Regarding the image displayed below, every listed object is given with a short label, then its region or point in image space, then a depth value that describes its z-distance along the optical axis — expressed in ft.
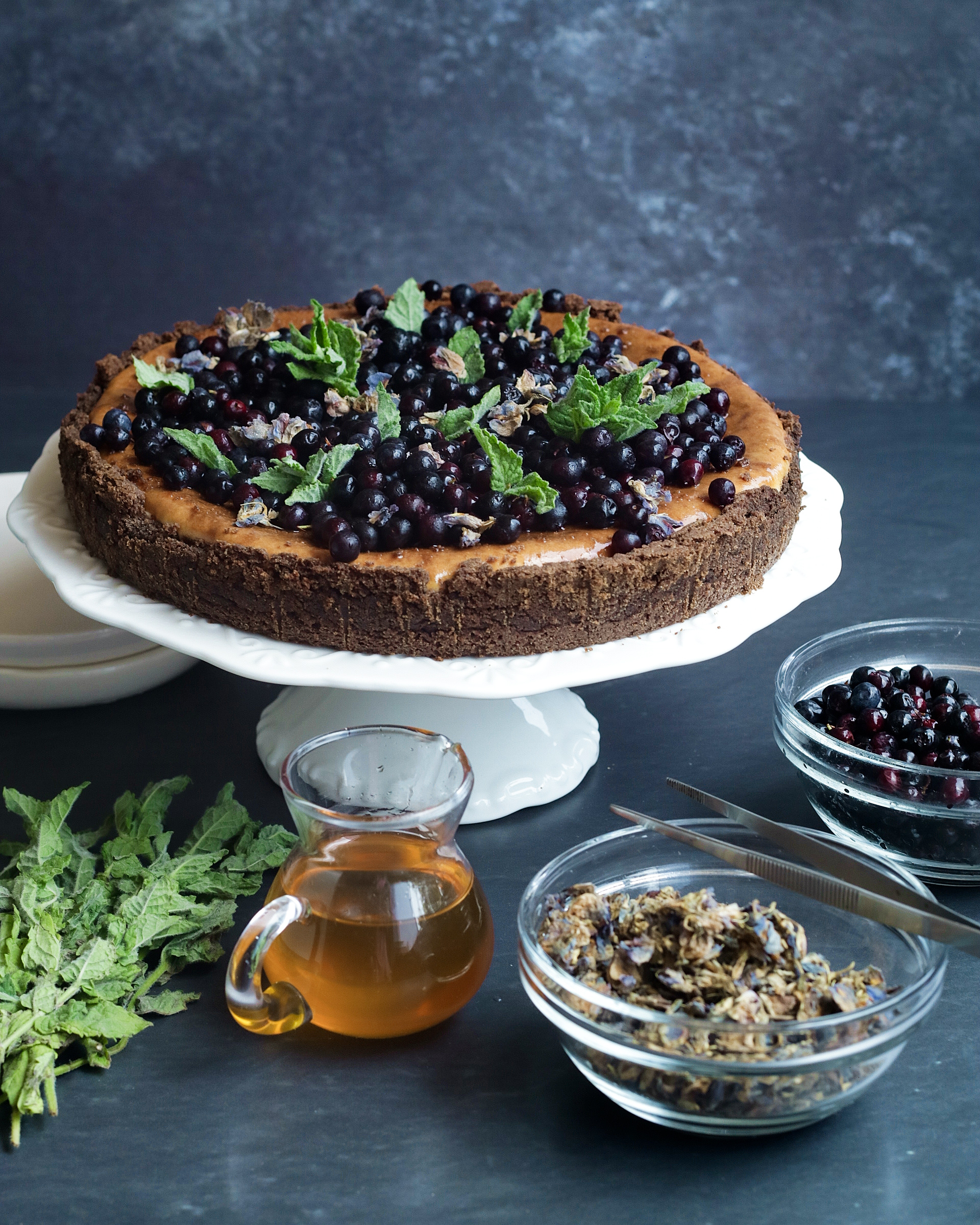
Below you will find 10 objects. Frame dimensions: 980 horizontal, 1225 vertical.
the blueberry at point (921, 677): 6.97
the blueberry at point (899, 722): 6.56
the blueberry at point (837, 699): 6.77
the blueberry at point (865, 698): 6.67
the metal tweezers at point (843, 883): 4.81
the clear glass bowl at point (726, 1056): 4.47
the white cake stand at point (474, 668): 6.19
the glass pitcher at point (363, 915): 5.12
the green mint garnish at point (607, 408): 6.91
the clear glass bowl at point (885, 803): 6.16
